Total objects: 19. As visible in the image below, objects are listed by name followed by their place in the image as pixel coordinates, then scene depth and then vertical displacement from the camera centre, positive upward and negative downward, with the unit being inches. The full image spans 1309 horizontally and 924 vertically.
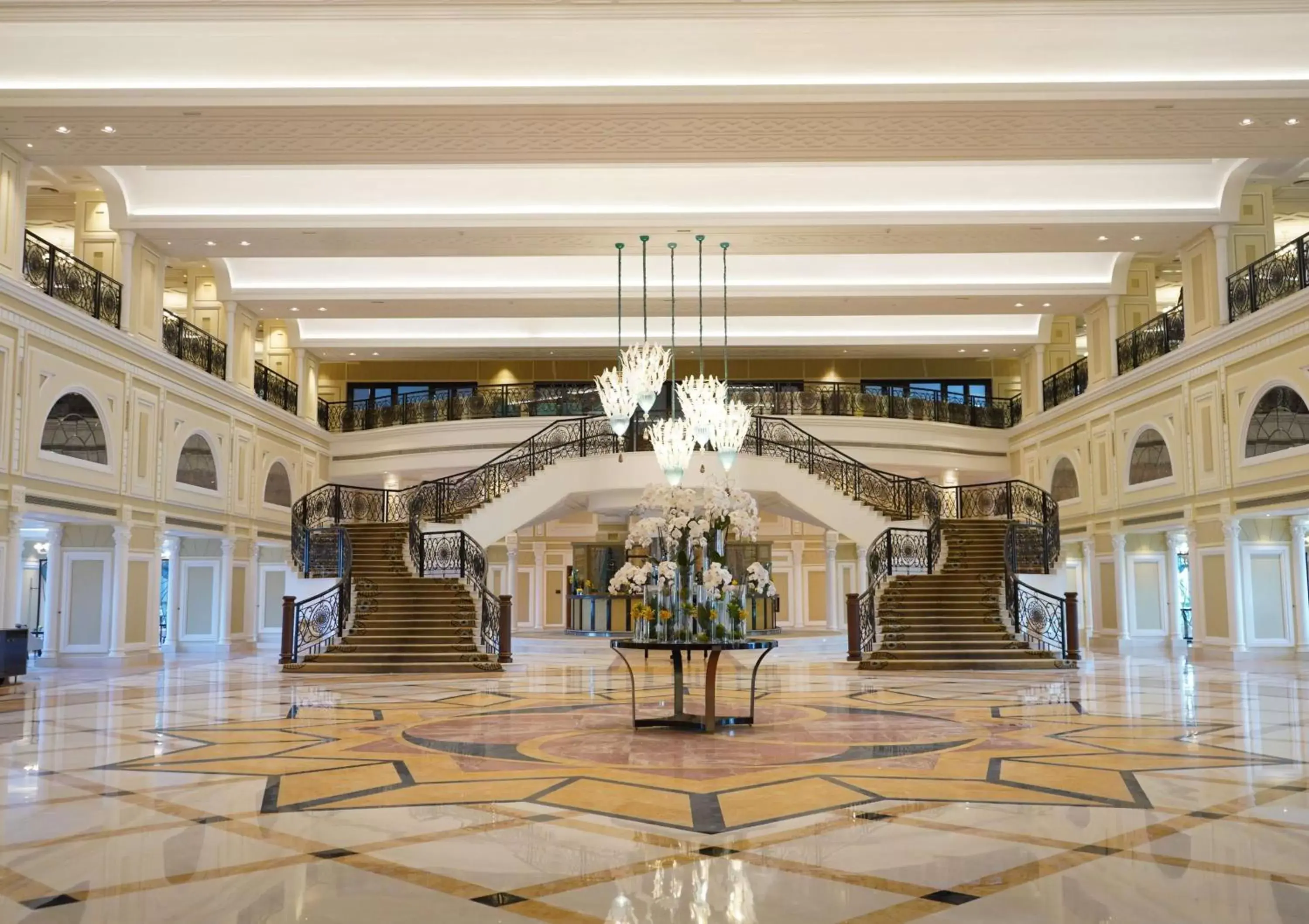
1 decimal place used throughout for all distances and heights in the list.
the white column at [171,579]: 711.7 +7.4
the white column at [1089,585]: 745.0 +1.1
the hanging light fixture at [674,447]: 520.1 +65.5
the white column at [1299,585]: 581.0 +0.6
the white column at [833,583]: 876.0 +4.3
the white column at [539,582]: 1013.8 +6.5
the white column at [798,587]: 1009.5 +0.8
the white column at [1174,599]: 661.3 -7.6
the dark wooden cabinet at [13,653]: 437.4 -24.2
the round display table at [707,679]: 280.4 -23.2
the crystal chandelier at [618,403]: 513.7 +85.2
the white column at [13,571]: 466.0 +8.6
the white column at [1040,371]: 844.0 +162.9
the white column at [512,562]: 863.7 +21.3
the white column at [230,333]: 708.0 +162.6
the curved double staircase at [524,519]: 533.0 +13.5
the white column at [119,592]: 568.4 -0.9
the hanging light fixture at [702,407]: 528.4 +85.6
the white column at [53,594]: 573.3 -1.4
